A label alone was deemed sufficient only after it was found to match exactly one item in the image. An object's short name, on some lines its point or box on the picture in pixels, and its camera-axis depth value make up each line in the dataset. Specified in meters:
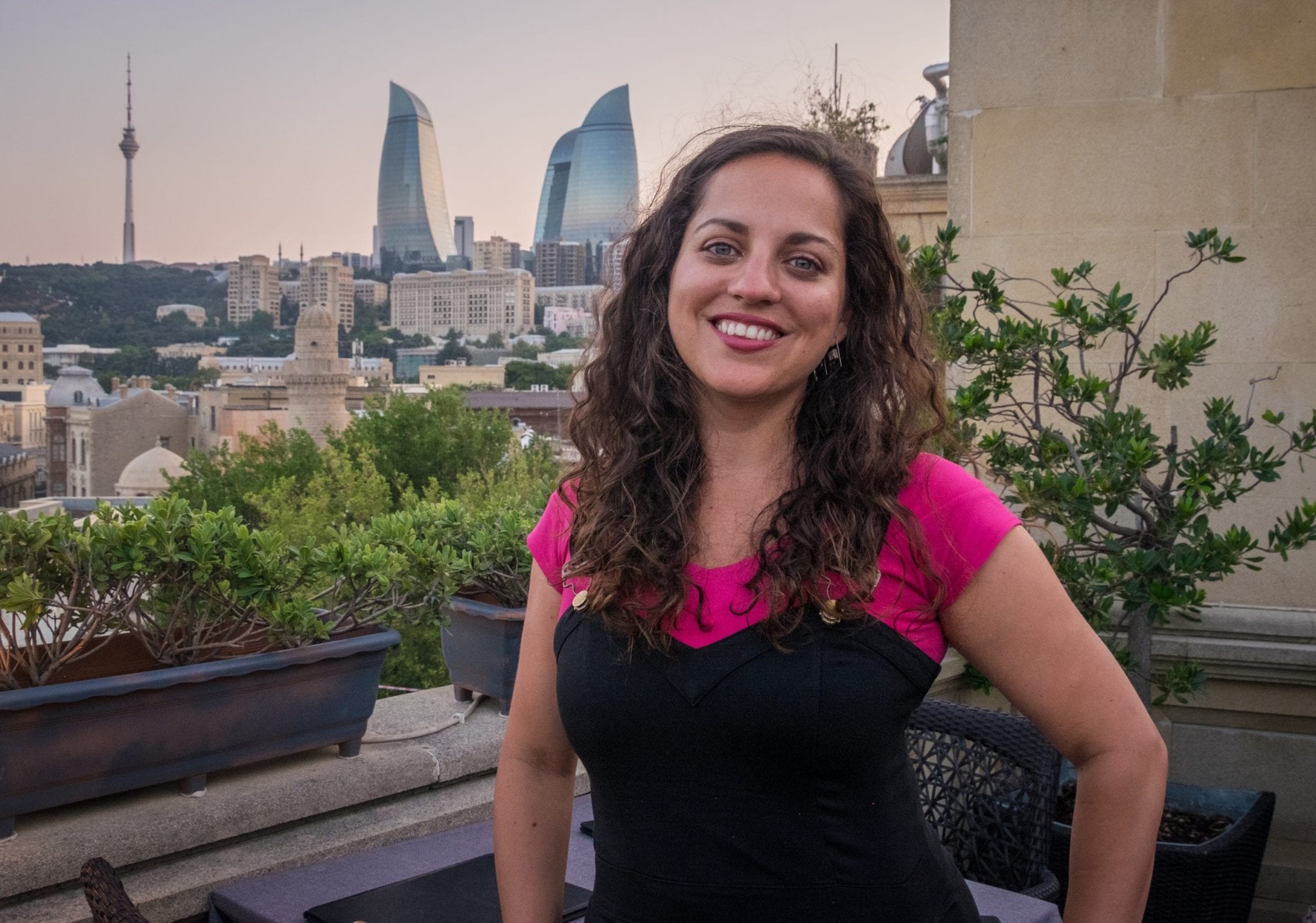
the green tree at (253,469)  32.91
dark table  1.37
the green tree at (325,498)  28.81
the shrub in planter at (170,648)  1.43
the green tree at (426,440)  34.00
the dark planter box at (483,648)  2.06
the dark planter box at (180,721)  1.39
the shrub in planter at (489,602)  2.07
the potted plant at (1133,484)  2.08
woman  0.95
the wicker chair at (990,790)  1.84
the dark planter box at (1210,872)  2.20
